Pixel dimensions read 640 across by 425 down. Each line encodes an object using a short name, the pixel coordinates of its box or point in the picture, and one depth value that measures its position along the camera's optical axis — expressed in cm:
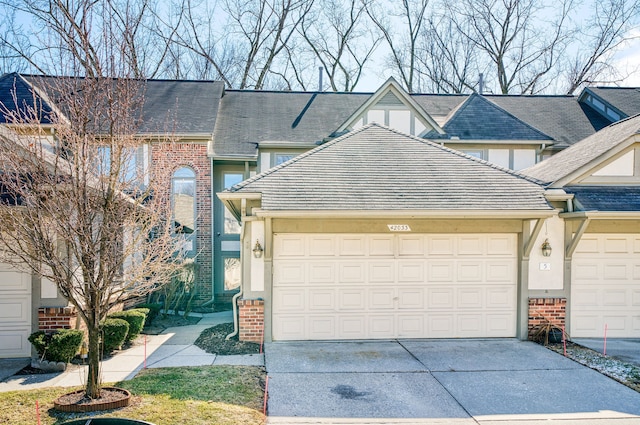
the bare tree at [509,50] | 2792
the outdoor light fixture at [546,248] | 966
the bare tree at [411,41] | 2917
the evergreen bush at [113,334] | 881
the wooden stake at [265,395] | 604
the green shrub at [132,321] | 977
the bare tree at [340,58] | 2862
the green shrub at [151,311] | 1165
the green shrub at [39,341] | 786
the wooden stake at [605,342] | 880
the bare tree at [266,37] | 2695
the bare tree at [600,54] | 2616
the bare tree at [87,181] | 570
